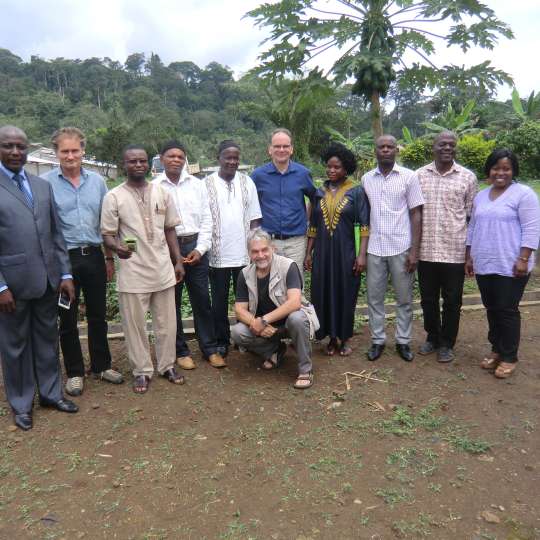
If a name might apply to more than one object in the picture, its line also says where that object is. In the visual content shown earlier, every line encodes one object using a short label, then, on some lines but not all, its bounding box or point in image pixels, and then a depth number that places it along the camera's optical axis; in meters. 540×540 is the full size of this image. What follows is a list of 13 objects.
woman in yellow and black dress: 4.00
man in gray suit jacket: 2.99
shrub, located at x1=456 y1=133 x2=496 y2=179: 13.41
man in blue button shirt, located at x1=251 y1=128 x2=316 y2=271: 4.10
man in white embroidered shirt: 3.98
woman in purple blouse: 3.58
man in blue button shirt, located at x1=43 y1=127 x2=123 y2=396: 3.39
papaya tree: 5.51
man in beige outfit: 3.49
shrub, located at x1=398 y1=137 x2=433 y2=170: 14.26
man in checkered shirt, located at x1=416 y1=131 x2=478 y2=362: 3.82
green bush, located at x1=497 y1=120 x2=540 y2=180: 10.82
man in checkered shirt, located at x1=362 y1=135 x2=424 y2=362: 3.86
